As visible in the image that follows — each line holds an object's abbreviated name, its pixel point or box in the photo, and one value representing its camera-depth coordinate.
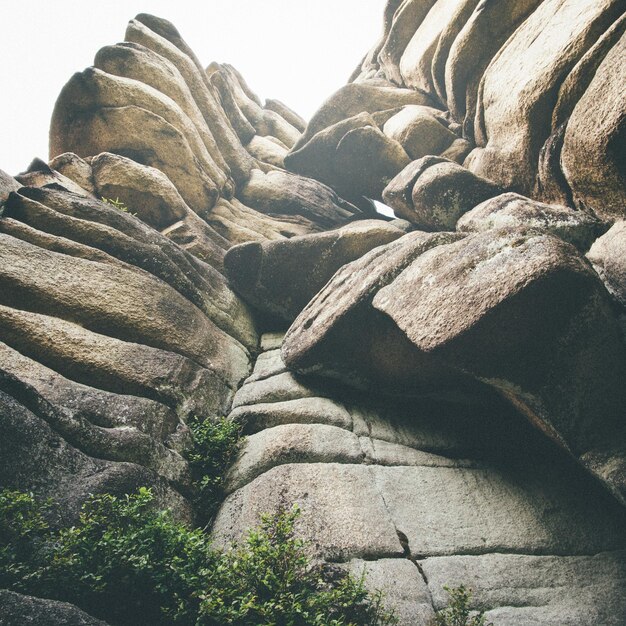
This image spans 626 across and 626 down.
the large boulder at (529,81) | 9.09
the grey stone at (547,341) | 5.37
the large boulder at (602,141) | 7.41
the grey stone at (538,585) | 4.74
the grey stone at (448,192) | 12.10
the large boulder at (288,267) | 11.89
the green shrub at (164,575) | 3.85
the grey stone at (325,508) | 5.22
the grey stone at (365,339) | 7.77
